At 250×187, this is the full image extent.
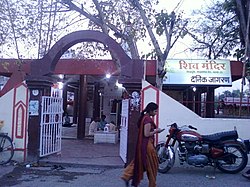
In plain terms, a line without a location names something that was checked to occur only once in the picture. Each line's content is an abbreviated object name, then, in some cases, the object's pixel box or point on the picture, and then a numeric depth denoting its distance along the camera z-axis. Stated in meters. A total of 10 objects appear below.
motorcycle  5.87
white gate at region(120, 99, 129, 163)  6.58
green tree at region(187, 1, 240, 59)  13.31
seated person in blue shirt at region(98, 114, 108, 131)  10.53
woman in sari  4.50
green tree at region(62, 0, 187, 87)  7.42
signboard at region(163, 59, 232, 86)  11.22
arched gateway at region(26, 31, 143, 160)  6.56
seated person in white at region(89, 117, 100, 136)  11.01
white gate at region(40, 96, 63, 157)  6.79
